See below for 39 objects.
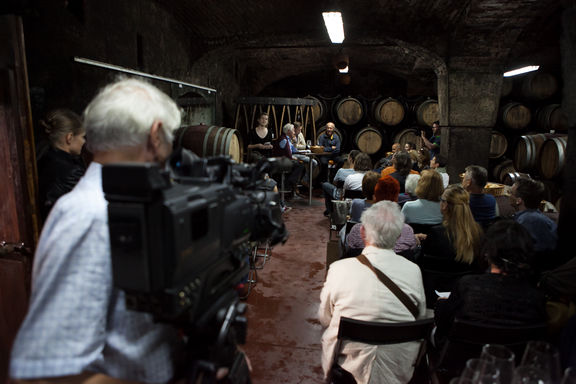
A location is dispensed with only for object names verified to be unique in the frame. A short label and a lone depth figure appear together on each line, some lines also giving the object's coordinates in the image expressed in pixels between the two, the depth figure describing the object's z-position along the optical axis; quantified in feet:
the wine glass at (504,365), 3.49
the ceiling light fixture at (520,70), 23.33
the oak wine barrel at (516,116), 26.43
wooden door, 6.68
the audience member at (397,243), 8.60
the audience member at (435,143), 24.72
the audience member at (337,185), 19.39
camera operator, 2.55
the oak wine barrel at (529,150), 19.72
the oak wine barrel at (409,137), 32.07
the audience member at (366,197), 11.29
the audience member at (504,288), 5.64
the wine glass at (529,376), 3.56
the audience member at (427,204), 10.47
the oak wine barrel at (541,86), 25.62
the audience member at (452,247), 8.55
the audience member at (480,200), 11.23
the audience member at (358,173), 16.89
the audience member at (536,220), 9.16
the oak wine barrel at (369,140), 32.17
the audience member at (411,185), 13.76
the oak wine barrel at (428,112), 30.86
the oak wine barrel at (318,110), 31.60
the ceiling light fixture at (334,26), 17.61
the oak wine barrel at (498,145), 26.94
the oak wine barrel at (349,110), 32.37
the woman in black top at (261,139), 25.98
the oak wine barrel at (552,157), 17.20
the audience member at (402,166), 14.97
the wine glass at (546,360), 3.74
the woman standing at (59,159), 7.53
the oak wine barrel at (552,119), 24.25
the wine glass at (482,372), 3.41
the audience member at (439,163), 20.35
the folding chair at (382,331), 5.52
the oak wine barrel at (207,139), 14.99
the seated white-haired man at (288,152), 23.99
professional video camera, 2.31
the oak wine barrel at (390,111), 31.78
